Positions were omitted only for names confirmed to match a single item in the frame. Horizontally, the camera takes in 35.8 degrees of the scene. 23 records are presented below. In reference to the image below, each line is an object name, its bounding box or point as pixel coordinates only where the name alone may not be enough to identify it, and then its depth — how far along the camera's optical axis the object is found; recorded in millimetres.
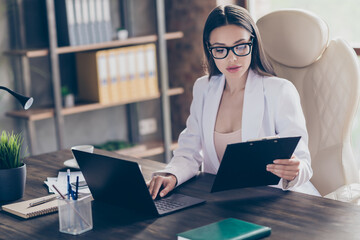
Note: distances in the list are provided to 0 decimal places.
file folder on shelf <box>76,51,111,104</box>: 3656
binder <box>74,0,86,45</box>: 3520
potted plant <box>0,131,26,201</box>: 1816
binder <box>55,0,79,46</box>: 3475
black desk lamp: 1784
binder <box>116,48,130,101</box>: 3758
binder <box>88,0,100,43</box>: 3611
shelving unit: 3383
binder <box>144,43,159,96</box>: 3912
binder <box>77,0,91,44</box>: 3553
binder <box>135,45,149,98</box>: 3865
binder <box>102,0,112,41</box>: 3676
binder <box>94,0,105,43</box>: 3643
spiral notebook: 1671
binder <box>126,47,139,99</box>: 3814
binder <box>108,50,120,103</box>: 3707
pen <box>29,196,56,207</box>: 1742
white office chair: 2156
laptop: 1563
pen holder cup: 1524
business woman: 2008
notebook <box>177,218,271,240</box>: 1371
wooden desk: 1459
